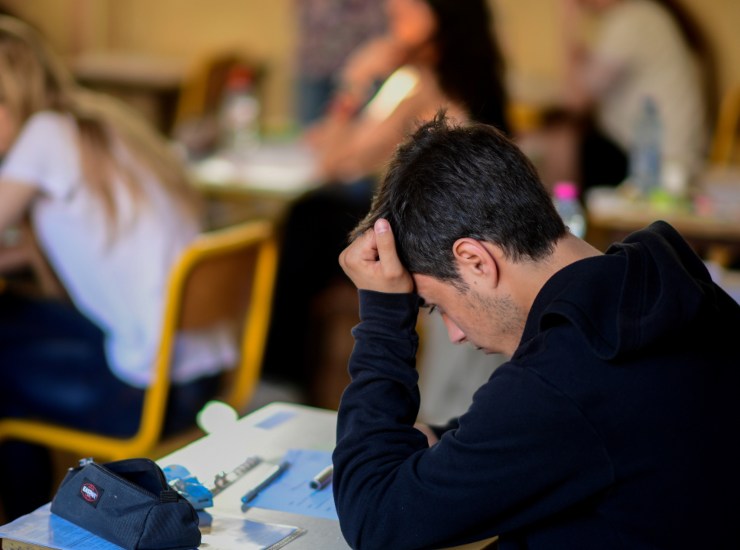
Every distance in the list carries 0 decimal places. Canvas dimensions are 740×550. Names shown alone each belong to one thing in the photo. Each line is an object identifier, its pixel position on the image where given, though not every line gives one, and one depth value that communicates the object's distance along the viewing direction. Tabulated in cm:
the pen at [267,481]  350
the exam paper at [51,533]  334
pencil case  331
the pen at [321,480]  354
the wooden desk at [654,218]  563
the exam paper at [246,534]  337
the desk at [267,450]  342
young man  321
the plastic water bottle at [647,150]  649
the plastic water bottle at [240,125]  754
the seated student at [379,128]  595
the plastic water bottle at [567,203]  476
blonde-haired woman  452
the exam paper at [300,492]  349
